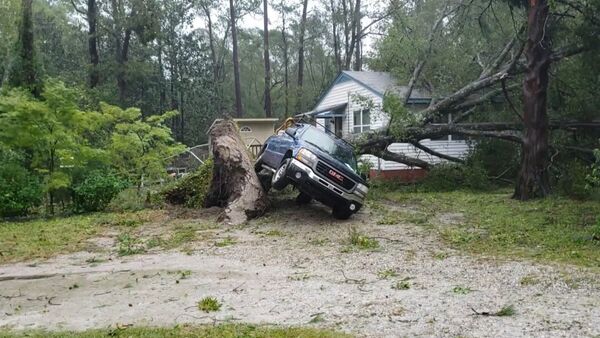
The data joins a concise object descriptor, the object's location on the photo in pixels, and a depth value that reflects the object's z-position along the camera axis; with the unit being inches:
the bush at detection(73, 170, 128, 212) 527.7
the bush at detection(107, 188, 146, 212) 547.8
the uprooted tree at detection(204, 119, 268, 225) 462.6
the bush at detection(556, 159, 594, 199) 542.3
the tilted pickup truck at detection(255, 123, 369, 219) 419.8
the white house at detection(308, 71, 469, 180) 864.3
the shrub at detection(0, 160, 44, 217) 502.9
